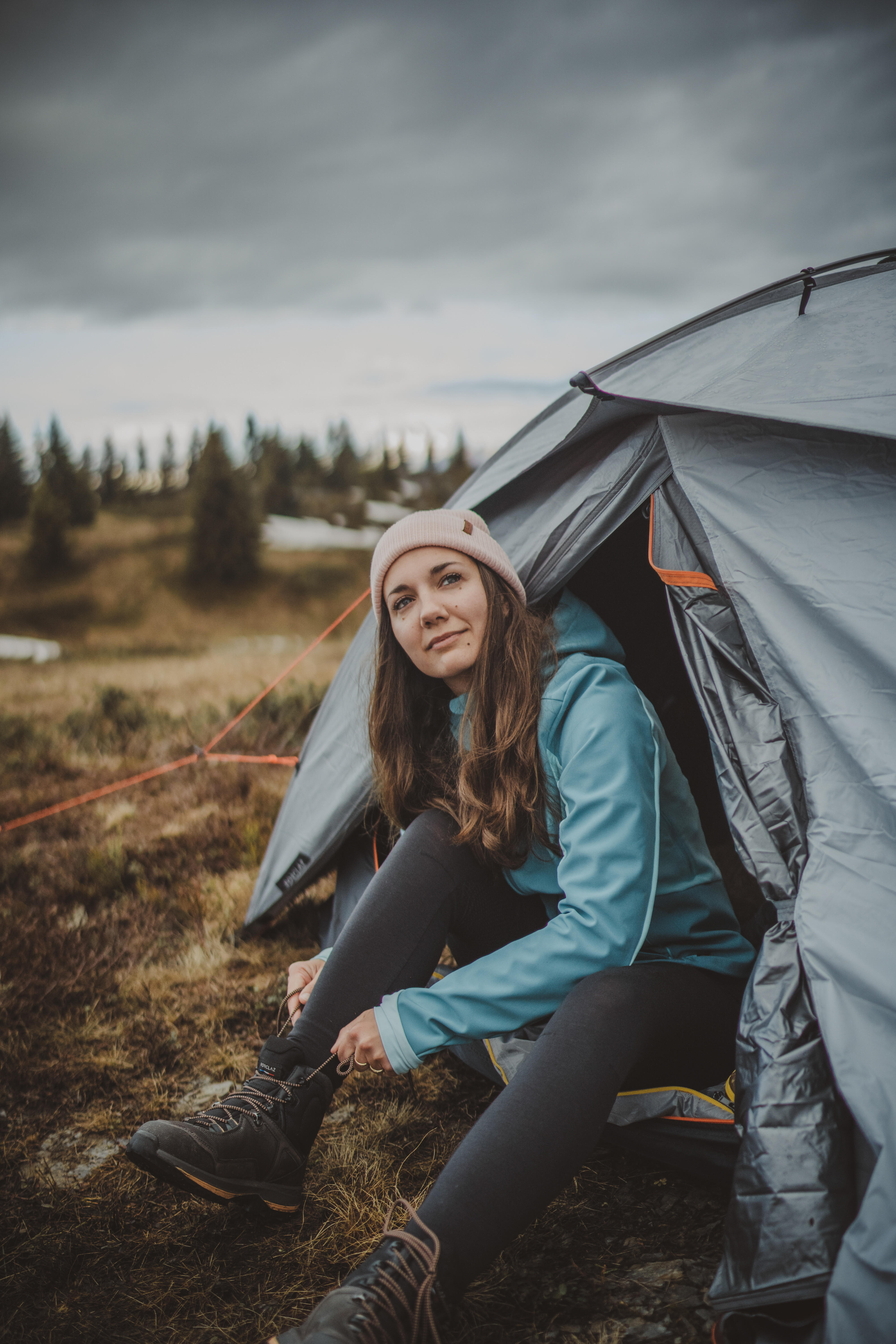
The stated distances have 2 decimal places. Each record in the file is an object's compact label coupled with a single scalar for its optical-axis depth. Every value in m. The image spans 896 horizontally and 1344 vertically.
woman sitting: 1.16
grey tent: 1.14
